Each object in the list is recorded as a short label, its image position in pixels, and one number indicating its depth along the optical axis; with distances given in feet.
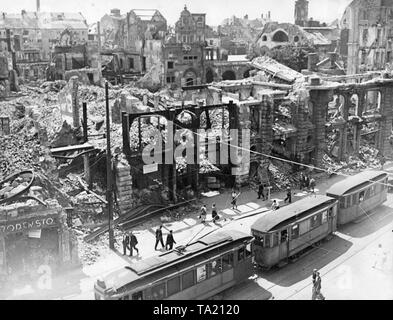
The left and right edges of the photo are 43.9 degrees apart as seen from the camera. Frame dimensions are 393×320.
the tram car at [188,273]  60.44
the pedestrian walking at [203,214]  104.83
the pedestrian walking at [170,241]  88.28
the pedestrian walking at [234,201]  113.69
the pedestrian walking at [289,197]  116.26
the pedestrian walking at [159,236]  89.56
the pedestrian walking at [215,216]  104.52
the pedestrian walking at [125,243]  87.86
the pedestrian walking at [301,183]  129.76
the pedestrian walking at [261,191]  120.78
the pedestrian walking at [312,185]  126.31
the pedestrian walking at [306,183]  129.59
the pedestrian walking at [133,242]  87.20
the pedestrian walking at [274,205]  109.70
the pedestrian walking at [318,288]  69.19
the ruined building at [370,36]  232.32
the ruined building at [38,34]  301.63
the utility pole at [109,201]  89.20
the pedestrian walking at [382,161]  148.66
